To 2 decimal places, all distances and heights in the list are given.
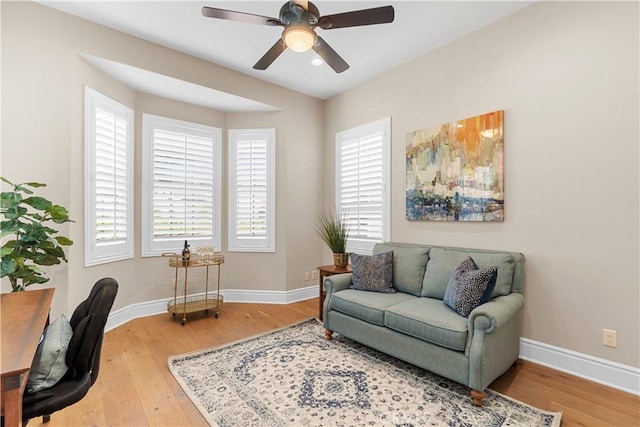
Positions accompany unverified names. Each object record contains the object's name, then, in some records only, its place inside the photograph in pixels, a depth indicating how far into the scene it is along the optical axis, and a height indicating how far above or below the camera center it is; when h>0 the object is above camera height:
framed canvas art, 2.88 +0.46
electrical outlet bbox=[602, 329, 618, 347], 2.29 -0.89
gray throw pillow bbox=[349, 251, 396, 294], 3.10 -0.56
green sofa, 2.09 -0.78
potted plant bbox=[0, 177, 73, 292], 2.21 -0.17
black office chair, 1.32 -0.68
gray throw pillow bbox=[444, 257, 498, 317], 2.30 -0.54
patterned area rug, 1.94 -1.24
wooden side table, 3.56 -0.63
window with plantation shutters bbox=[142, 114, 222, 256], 3.88 +0.41
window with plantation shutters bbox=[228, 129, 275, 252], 4.48 +0.31
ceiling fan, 2.07 +1.35
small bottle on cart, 3.67 -0.45
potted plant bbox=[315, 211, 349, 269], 3.75 -0.32
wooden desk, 0.99 -0.47
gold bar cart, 3.65 -1.06
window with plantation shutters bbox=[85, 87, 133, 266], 3.11 +0.39
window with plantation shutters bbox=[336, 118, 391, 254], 3.93 +0.46
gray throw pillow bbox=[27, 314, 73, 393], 1.35 -0.65
